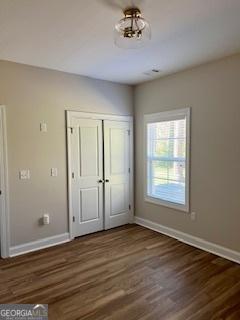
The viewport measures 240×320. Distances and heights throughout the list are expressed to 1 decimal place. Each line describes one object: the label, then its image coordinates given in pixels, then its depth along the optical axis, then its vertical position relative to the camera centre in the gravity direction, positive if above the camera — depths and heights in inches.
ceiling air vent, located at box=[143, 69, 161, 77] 142.1 +46.6
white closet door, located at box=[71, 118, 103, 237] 152.3 -18.8
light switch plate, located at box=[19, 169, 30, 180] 131.3 -14.7
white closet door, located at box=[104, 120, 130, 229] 166.9 -18.2
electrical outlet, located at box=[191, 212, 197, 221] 141.3 -41.4
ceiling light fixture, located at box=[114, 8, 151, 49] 79.2 +40.8
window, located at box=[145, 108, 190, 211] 145.9 -7.5
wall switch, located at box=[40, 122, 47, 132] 137.1 +12.3
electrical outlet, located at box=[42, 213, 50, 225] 139.8 -42.3
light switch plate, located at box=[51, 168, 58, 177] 142.6 -14.8
